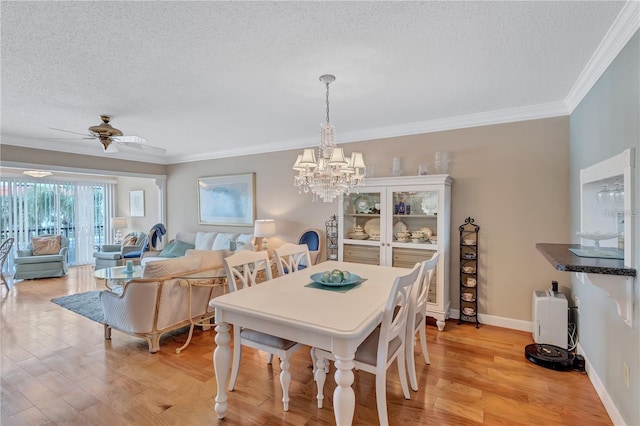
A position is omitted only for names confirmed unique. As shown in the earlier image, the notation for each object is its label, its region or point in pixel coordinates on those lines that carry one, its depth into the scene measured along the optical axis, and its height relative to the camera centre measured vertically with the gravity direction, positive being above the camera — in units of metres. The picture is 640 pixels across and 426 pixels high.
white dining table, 1.53 -0.59
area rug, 3.81 -1.29
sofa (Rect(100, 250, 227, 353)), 2.81 -0.87
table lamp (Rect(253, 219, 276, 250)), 4.48 -0.26
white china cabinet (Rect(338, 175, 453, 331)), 3.29 -0.18
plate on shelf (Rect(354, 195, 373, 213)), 3.84 +0.08
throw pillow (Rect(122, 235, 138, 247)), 6.55 -0.64
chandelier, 2.46 +0.34
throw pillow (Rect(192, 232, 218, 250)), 5.52 -0.54
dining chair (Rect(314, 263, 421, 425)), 1.73 -0.86
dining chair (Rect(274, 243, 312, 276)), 2.86 -0.44
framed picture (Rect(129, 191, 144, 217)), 7.38 +0.19
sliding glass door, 6.30 +0.00
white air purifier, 2.75 -1.00
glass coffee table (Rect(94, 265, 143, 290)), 3.29 -0.74
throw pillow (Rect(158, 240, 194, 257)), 5.59 -0.71
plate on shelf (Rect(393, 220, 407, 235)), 3.62 -0.19
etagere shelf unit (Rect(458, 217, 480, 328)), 3.40 -0.69
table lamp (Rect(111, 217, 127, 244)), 7.26 -0.29
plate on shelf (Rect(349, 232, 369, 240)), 3.80 -0.32
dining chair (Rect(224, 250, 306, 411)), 2.01 -0.88
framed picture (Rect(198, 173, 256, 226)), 5.24 +0.20
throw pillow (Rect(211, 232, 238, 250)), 5.31 -0.53
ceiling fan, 3.10 +0.78
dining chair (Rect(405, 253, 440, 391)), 2.17 -0.73
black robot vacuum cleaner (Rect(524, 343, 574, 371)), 2.46 -1.23
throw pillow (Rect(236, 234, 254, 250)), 5.03 -0.48
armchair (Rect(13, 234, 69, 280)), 5.59 -0.93
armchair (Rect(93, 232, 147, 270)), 6.16 -0.86
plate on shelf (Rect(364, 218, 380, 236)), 3.78 -0.20
